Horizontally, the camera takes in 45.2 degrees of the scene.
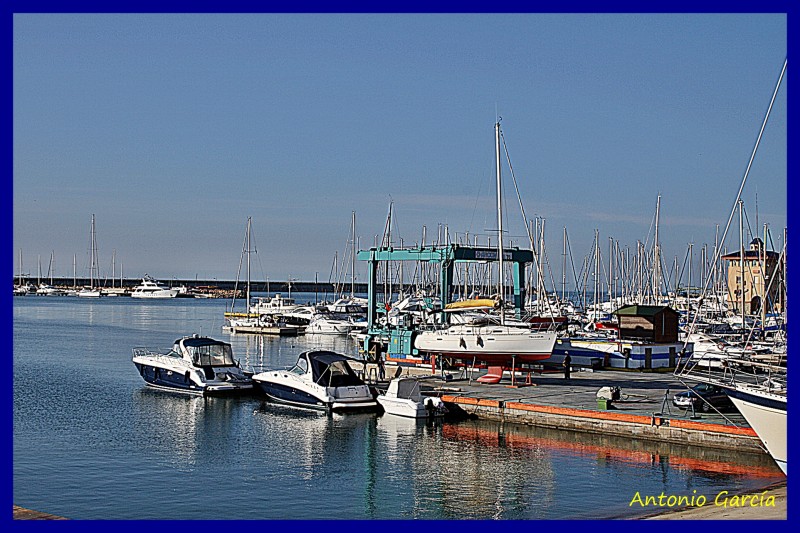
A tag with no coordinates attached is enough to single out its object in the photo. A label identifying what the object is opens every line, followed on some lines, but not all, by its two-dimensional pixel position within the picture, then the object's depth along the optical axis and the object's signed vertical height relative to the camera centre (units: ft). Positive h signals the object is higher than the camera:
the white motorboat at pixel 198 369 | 120.88 -11.46
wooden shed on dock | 141.49 -6.23
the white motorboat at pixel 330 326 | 281.95 -13.14
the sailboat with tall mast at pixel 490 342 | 112.47 -7.30
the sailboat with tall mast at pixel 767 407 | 61.67 -8.29
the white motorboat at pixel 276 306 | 358.64 -9.56
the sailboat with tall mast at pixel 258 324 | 280.31 -12.96
